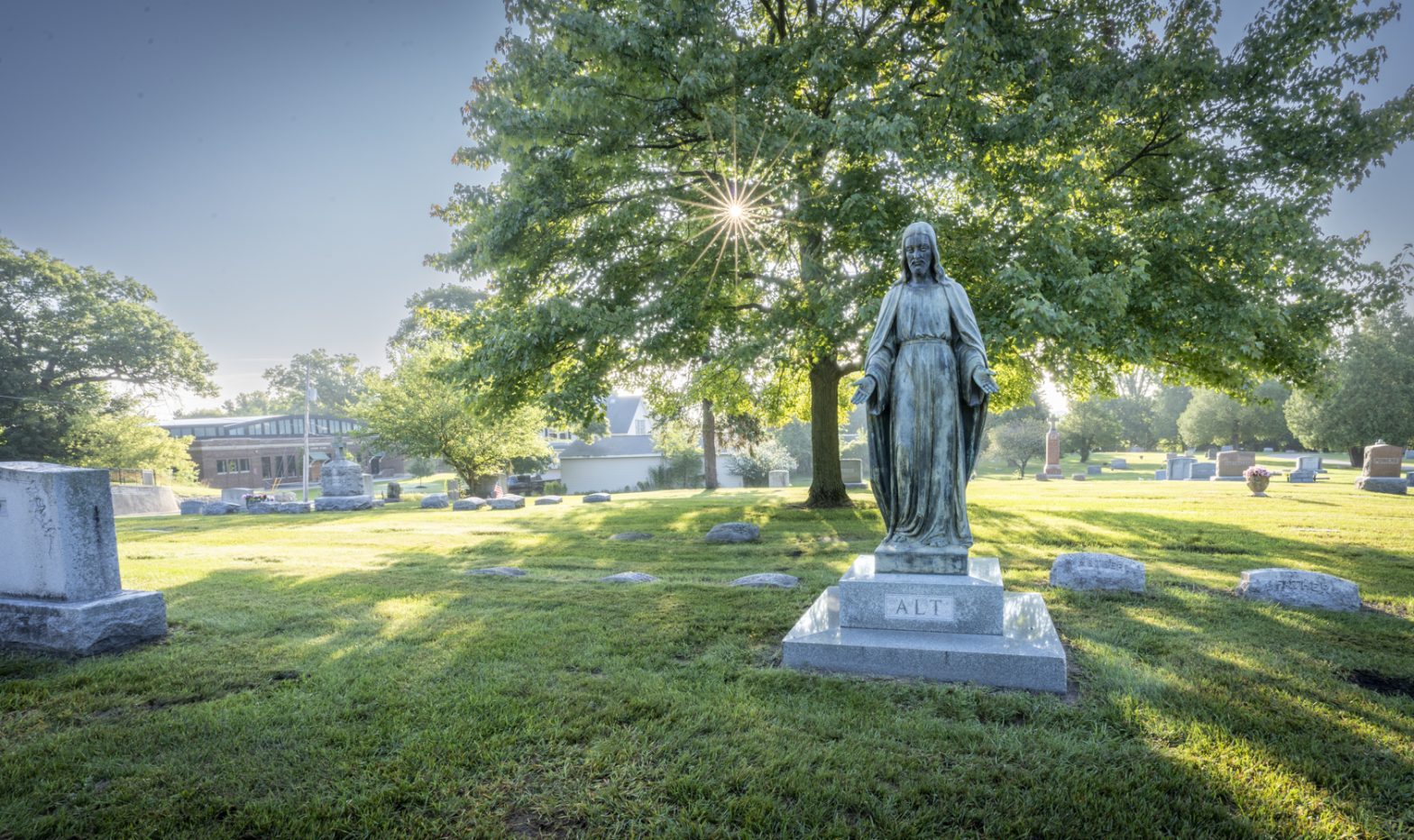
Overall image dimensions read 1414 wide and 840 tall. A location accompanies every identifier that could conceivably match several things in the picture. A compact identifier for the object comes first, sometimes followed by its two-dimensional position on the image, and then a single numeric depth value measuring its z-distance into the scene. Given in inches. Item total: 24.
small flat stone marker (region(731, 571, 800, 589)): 274.2
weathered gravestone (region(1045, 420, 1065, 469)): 1320.1
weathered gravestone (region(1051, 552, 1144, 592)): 254.5
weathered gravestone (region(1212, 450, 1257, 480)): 1067.3
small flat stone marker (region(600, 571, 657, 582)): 291.4
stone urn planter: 698.2
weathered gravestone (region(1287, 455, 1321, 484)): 906.7
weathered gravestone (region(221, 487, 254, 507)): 1015.0
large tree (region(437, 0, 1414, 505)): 363.3
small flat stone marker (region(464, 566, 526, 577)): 311.6
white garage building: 1558.8
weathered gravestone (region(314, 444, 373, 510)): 845.8
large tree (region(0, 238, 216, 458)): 1103.0
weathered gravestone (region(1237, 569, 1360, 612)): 227.9
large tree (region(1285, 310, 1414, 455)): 1309.1
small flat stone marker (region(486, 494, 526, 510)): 759.7
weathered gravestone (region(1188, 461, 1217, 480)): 1120.8
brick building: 1860.2
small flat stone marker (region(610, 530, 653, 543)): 450.6
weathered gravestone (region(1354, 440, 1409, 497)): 745.0
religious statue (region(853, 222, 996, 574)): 187.6
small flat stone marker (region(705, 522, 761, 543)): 428.1
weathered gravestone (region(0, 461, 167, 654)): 183.2
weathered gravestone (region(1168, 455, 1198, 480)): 1090.1
